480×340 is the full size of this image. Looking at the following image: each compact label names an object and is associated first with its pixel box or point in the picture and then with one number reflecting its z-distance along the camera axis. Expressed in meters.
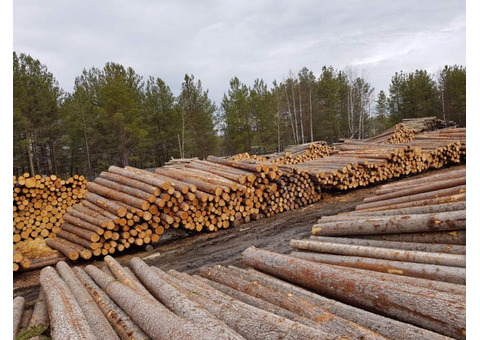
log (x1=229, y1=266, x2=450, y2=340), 2.51
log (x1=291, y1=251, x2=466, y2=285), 3.29
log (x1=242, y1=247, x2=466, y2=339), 2.56
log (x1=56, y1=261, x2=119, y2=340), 3.05
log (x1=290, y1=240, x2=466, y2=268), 3.58
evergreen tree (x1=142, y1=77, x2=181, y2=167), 28.06
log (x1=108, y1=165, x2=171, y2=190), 8.77
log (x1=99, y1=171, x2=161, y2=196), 8.71
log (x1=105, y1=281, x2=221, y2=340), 2.39
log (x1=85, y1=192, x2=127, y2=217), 8.27
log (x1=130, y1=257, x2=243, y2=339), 2.43
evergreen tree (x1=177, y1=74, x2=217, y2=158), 28.52
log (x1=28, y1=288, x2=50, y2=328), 3.81
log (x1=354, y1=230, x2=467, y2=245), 4.08
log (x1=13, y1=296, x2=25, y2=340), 3.89
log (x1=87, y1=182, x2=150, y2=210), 8.46
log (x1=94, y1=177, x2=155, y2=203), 8.56
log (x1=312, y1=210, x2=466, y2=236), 4.18
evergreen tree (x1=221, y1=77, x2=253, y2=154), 30.55
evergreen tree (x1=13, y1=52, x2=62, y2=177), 20.42
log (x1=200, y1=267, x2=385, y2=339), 2.56
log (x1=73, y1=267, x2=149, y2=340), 2.95
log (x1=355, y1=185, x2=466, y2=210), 5.59
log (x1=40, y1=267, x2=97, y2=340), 2.82
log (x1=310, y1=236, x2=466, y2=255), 3.94
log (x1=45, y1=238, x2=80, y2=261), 7.89
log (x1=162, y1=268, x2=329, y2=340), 2.38
